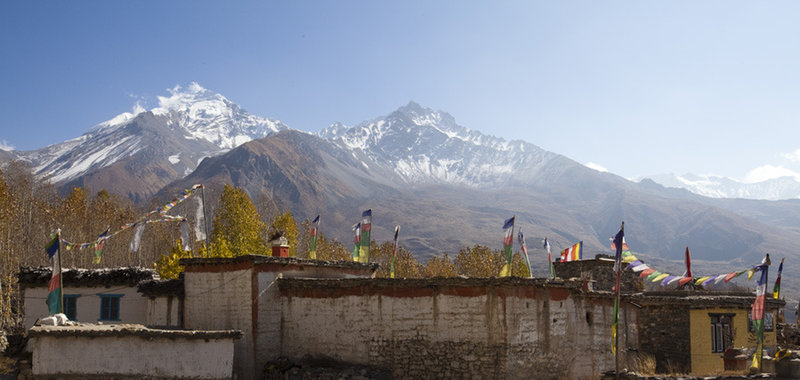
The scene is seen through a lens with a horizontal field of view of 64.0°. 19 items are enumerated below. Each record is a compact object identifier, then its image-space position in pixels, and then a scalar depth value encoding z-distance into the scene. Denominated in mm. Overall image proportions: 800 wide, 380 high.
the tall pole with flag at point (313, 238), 35500
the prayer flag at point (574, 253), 34469
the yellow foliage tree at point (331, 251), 62406
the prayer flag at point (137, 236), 30009
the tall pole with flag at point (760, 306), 22094
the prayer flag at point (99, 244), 28359
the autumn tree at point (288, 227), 55906
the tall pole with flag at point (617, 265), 21016
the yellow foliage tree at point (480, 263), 67875
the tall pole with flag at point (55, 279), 23062
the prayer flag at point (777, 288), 24641
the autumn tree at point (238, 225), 50234
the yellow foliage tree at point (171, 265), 41500
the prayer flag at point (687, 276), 27797
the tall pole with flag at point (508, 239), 28100
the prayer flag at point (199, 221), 31297
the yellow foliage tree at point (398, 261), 70225
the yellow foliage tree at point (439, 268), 70688
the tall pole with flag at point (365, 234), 32034
